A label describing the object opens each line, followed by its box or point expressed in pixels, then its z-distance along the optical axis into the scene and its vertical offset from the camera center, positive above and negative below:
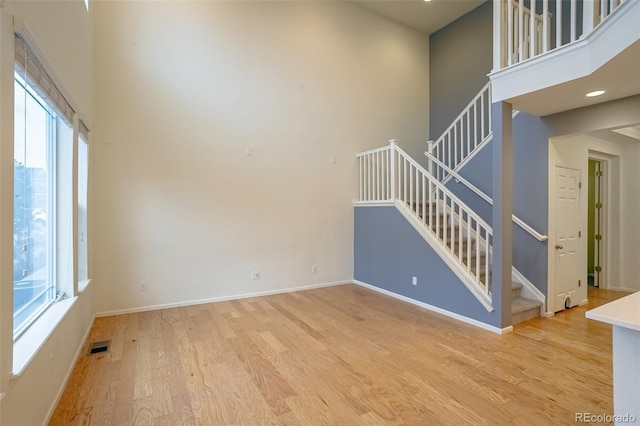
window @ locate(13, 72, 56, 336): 1.94 +0.05
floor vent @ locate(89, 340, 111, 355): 2.93 -1.30
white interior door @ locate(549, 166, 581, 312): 4.01 -0.35
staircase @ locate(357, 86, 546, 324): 3.61 +0.24
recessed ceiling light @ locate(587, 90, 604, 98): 3.06 +1.17
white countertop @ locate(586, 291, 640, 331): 1.40 -0.49
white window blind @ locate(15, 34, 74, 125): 1.63 +0.82
